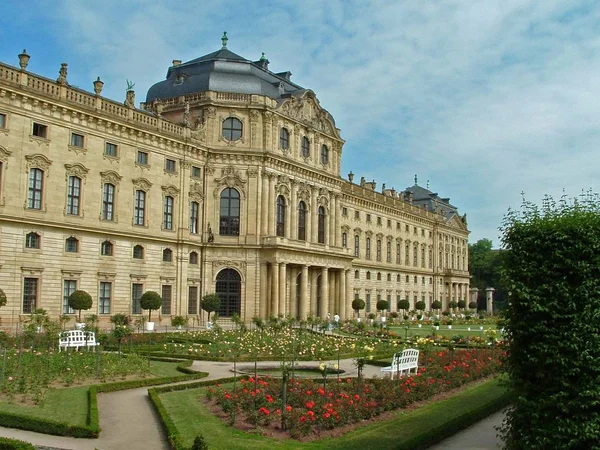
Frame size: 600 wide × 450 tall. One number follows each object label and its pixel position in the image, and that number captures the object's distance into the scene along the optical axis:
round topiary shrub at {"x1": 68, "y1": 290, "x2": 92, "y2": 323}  31.31
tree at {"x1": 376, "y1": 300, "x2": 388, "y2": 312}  60.38
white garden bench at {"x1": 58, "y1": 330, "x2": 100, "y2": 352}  21.56
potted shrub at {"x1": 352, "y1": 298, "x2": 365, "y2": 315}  54.22
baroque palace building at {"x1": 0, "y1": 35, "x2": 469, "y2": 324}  31.89
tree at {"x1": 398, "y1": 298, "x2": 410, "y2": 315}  63.78
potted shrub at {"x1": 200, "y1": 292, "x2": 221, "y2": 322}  38.91
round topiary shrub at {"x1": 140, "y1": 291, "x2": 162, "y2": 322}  35.62
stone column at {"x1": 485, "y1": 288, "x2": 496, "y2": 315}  83.81
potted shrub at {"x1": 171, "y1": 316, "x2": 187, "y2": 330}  34.41
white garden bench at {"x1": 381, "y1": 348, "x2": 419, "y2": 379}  17.39
